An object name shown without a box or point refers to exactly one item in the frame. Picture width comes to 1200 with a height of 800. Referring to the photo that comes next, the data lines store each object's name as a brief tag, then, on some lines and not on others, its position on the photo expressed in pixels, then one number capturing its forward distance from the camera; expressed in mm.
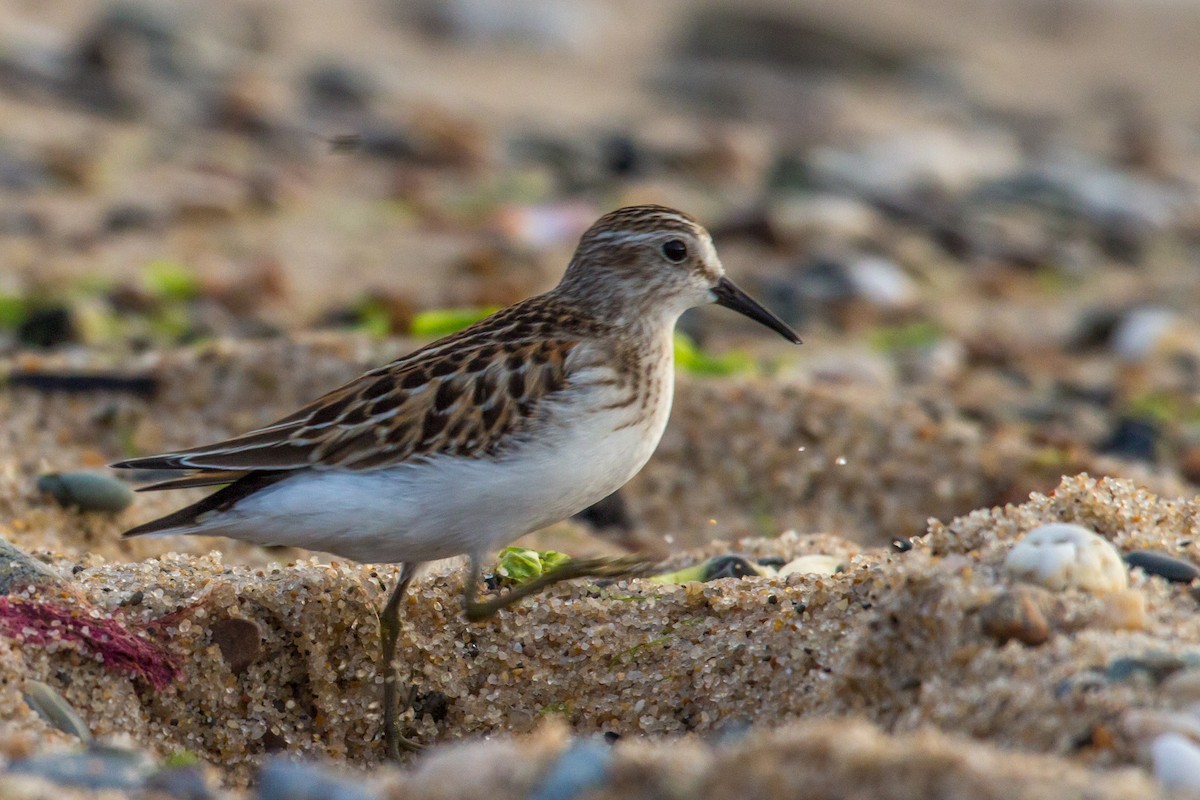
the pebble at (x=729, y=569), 8344
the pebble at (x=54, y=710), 6242
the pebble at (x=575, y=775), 4973
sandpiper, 7332
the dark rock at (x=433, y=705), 7434
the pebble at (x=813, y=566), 8266
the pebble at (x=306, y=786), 5113
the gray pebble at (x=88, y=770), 5305
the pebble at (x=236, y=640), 7109
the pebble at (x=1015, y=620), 6000
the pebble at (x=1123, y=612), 6121
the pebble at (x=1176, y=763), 4980
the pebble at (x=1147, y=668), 5648
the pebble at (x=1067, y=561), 6270
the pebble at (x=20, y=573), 6918
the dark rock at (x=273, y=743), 7090
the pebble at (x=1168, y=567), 6660
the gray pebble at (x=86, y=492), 9445
